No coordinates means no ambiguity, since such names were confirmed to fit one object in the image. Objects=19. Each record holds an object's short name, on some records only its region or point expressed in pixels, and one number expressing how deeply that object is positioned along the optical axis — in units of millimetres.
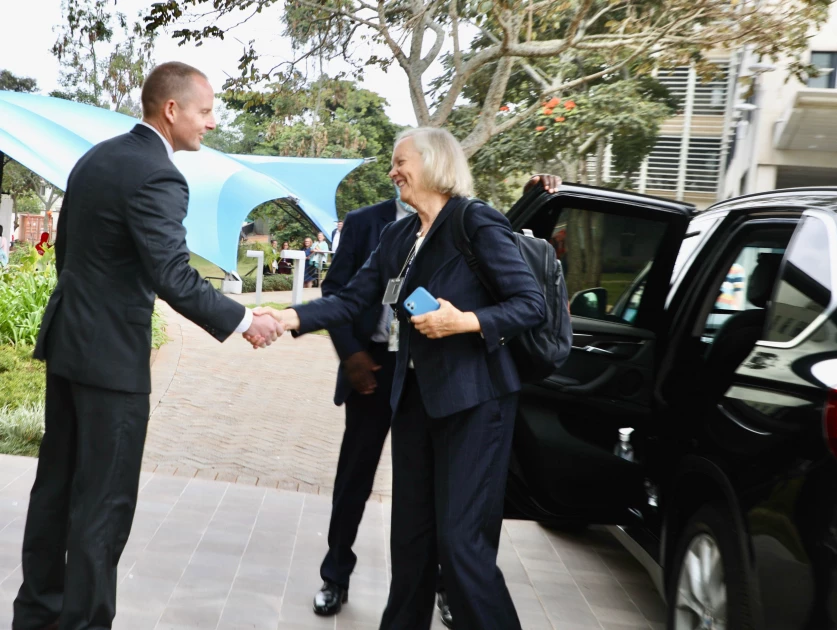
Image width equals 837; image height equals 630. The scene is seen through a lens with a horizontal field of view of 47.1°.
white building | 24672
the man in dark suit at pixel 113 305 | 3094
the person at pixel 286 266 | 33906
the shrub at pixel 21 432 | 6531
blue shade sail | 16750
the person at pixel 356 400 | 3908
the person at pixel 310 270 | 29719
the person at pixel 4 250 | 17959
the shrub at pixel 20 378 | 8039
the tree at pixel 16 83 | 54500
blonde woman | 3098
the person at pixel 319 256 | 29156
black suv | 2594
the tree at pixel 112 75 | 45281
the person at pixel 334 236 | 24300
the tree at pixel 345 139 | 45531
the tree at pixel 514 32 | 12398
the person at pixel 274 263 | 32750
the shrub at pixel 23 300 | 10758
